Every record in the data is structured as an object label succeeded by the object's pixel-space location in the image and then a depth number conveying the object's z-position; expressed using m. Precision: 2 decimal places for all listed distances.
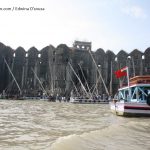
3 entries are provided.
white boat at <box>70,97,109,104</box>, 31.60
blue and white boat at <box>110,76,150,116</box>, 11.96
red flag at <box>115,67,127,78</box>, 14.93
